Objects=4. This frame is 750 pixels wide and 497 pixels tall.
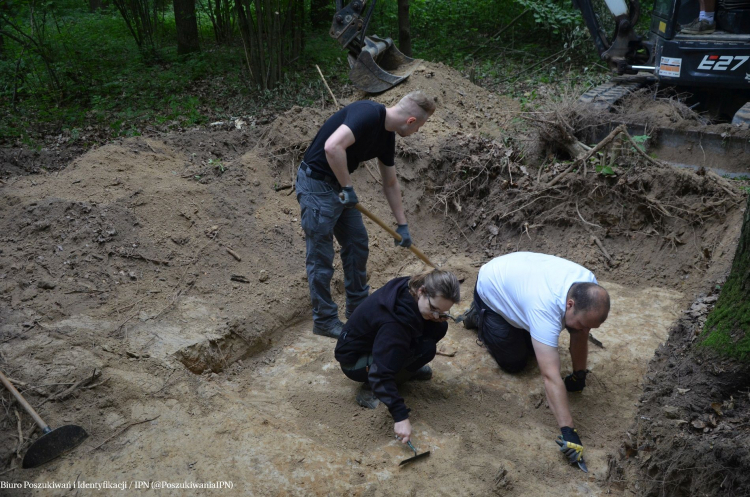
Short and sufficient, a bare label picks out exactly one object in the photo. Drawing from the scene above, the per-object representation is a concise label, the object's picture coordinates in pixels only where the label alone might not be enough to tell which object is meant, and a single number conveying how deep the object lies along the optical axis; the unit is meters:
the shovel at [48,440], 2.64
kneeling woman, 2.90
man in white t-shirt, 2.91
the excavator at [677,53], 6.22
